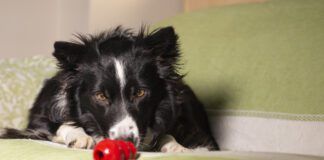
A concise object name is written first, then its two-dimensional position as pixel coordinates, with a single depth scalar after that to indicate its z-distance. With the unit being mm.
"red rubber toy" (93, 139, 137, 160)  1679
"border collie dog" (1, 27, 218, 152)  1918
